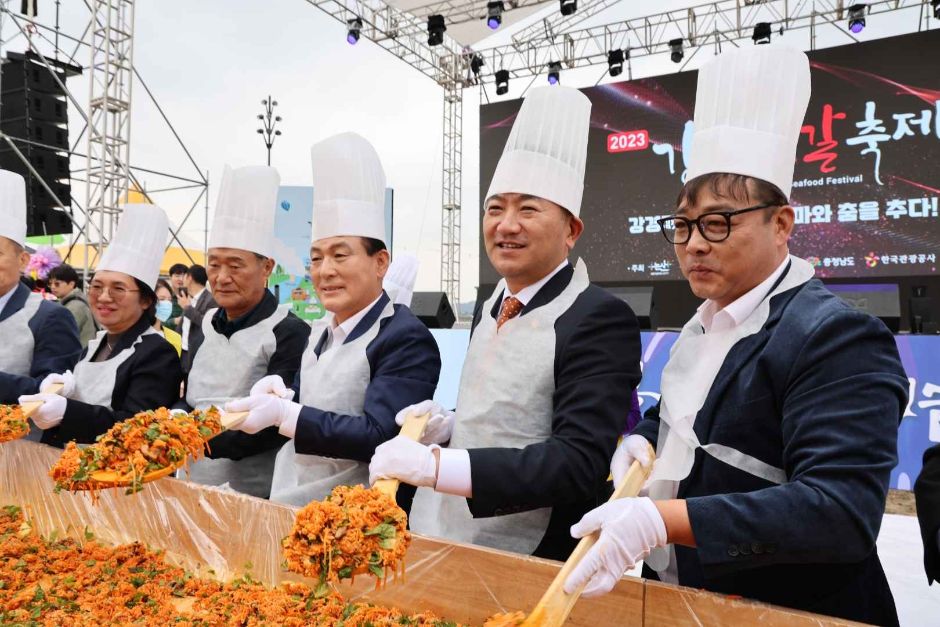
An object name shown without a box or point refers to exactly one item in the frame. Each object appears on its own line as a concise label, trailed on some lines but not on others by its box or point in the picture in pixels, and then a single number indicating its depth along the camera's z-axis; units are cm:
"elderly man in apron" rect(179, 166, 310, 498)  205
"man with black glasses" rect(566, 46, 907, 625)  92
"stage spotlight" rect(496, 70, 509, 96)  1073
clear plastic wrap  106
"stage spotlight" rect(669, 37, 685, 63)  931
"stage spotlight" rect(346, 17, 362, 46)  962
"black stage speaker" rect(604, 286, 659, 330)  566
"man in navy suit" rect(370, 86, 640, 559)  124
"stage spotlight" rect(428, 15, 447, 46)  947
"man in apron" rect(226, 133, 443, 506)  159
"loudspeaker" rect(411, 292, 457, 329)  661
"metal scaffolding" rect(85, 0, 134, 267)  694
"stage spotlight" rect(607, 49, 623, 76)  959
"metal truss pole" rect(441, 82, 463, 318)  1202
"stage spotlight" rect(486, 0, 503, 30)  891
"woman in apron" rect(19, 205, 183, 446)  204
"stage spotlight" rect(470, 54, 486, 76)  1084
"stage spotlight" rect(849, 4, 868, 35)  816
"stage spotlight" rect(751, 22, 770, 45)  846
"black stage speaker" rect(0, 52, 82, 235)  761
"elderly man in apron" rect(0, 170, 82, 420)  263
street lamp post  1427
